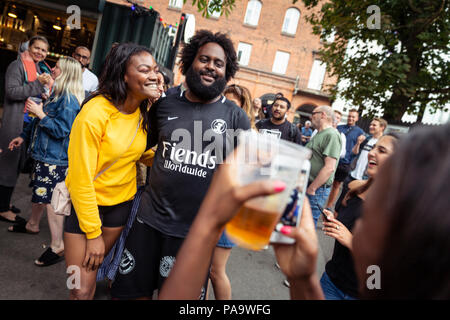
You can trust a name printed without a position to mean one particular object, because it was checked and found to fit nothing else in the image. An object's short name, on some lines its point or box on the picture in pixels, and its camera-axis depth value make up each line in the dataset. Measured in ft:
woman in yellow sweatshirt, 5.70
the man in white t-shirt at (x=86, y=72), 15.12
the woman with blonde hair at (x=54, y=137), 9.82
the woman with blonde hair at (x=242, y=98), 12.18
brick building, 66.90
